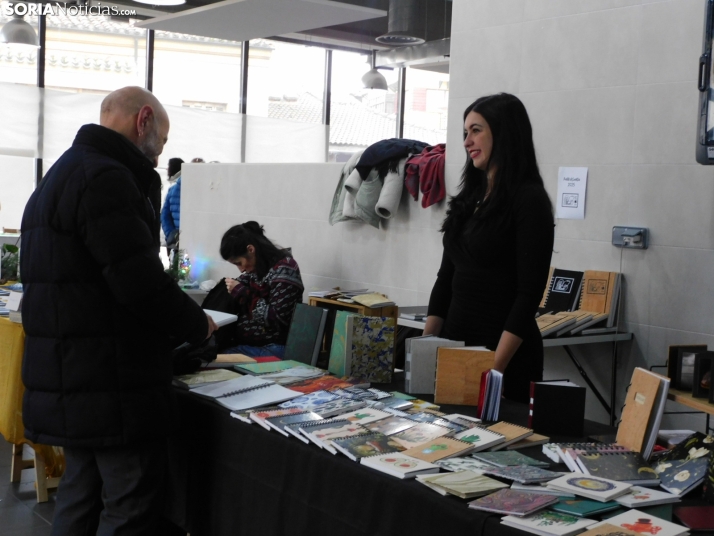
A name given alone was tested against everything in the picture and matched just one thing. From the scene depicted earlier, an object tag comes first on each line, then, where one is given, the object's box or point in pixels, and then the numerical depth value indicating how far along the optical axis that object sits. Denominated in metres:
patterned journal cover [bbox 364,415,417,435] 1.88
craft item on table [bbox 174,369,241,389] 2.34
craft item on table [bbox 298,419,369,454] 1.82
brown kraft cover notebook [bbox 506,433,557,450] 1.80
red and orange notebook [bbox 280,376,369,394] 2.29
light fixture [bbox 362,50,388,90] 9.15
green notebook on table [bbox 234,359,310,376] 2.53
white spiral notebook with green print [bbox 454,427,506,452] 1.75
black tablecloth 1.52
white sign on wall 3.69
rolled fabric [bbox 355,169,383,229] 4.52
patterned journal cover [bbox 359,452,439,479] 1.60
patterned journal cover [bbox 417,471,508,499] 1.49
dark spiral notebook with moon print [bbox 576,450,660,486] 1.57
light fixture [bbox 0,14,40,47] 7.46
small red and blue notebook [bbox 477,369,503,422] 1.99
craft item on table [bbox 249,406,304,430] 1.97
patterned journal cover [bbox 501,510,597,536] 1.32
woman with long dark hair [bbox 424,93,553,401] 2.22
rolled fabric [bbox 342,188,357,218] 4.68
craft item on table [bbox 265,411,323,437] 1.92
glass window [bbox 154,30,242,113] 9.63
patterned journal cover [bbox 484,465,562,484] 1.55
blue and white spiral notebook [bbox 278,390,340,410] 2.11
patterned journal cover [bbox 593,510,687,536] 1.32
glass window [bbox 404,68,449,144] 10.74
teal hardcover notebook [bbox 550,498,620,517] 1.40
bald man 1.86
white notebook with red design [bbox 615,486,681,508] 1.45
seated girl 3.69
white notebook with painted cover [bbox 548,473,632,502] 1.46
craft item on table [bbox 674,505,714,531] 1.36
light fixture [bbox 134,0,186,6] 4.84
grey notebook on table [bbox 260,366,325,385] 2.39
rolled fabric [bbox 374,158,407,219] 4.41
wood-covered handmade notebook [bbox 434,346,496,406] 2.15
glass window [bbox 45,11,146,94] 8.95
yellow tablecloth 2.94
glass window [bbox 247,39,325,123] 10.19
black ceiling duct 6.96
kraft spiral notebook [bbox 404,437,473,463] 1.69
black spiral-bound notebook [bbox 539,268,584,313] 3.70
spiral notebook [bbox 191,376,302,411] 2.14
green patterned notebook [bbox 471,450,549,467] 1.66
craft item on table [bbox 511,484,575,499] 1.49
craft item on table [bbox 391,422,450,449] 1.80
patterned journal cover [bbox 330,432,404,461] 1.72
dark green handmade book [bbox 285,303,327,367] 2.67
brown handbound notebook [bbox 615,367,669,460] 1.72
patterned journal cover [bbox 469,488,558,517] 1.40
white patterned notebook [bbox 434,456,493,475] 1.62
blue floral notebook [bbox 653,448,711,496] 1.52
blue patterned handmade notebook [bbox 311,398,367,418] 2.03
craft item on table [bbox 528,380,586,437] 1.93
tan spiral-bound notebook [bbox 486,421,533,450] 1.79
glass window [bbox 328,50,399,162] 10.72
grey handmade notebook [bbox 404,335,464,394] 2.26
